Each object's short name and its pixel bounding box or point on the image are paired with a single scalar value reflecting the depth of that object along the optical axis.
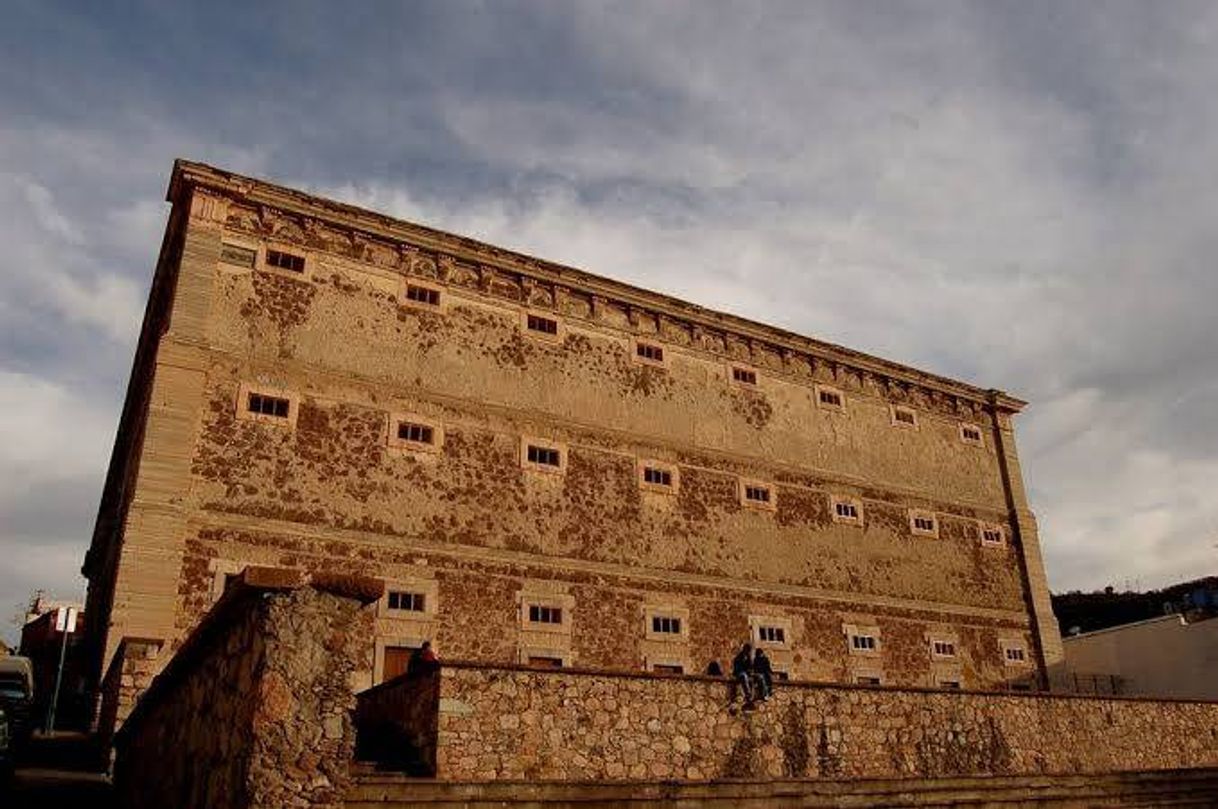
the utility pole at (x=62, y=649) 18.09
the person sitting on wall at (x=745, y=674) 13.21
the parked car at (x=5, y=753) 9.99
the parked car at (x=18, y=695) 13.10
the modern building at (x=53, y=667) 19.42
